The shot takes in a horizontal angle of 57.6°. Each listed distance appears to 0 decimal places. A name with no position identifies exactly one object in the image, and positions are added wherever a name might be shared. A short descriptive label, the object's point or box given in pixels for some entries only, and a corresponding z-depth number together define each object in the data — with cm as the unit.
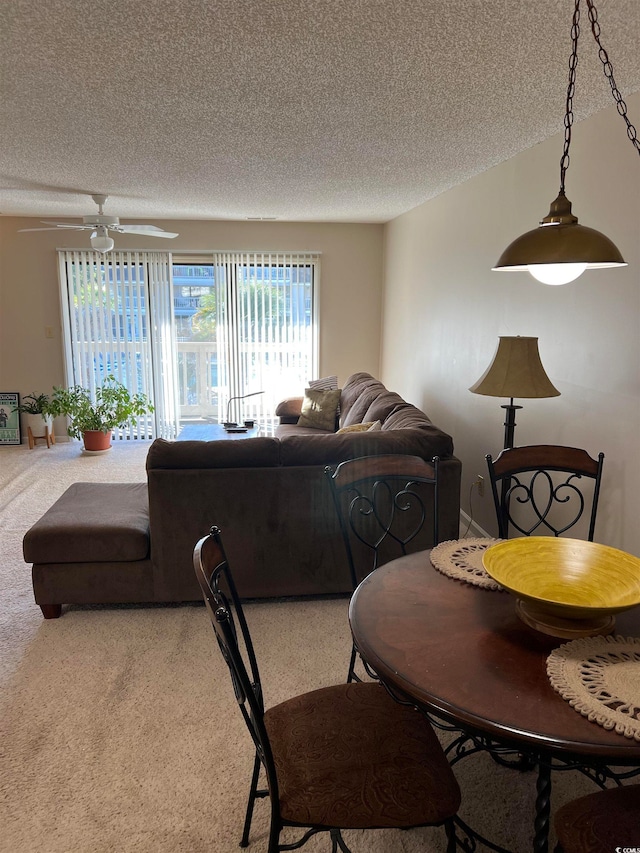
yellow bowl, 132
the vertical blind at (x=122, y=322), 643
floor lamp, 262
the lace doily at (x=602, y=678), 107
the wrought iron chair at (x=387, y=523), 294
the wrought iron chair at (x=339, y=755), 121
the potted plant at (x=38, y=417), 618
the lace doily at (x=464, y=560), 165
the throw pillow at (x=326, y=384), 602
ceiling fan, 460
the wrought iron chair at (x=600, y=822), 113
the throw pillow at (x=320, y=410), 565
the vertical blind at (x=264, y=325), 661
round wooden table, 104
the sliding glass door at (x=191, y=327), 648
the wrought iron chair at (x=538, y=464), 221
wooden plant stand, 625
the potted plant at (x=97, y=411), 607
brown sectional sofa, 281
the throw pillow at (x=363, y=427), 389
